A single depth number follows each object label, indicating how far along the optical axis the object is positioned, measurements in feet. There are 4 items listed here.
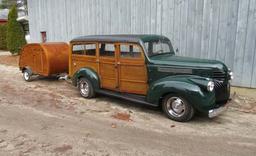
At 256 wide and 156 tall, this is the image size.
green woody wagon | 13.38
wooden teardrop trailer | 22.55
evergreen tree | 42.55
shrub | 54.86
